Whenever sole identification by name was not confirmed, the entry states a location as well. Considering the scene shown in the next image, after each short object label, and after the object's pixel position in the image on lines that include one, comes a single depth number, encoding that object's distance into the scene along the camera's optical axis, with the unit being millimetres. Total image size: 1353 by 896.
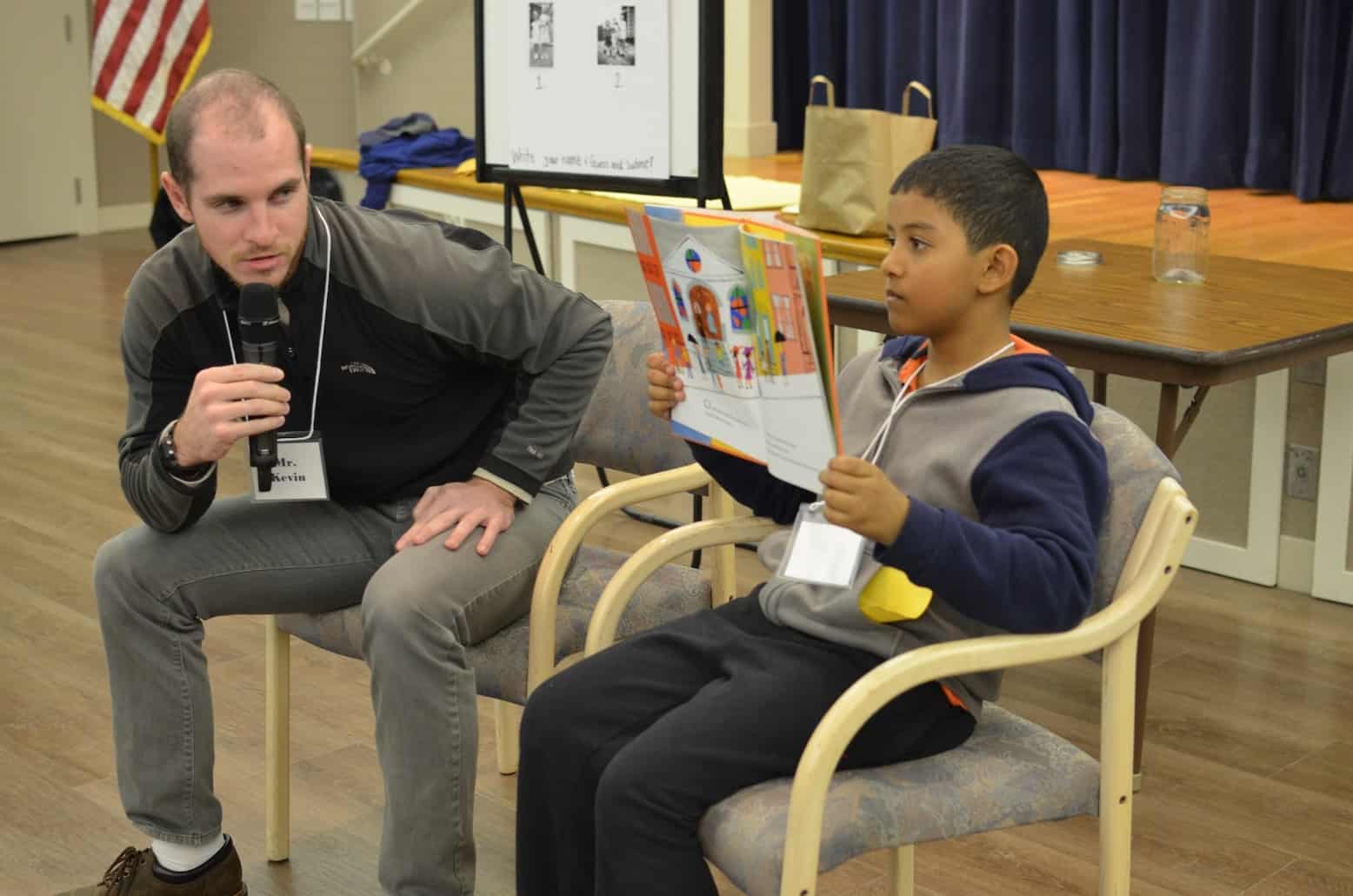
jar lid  2908
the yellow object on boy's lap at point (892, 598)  1402
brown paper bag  3410
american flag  7602
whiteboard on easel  2881
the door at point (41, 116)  7918
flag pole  7566
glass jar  2645
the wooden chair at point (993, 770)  1354
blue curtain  4789
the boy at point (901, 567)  1387
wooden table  2219
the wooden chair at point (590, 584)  1828
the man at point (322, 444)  1790
